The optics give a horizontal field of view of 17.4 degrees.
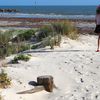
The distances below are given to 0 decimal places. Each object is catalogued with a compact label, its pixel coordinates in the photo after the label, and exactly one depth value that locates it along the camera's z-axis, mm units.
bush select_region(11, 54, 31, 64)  9767
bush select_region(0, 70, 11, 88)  7706
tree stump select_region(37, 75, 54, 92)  7956
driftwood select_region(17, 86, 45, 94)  7728
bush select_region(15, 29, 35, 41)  15179
